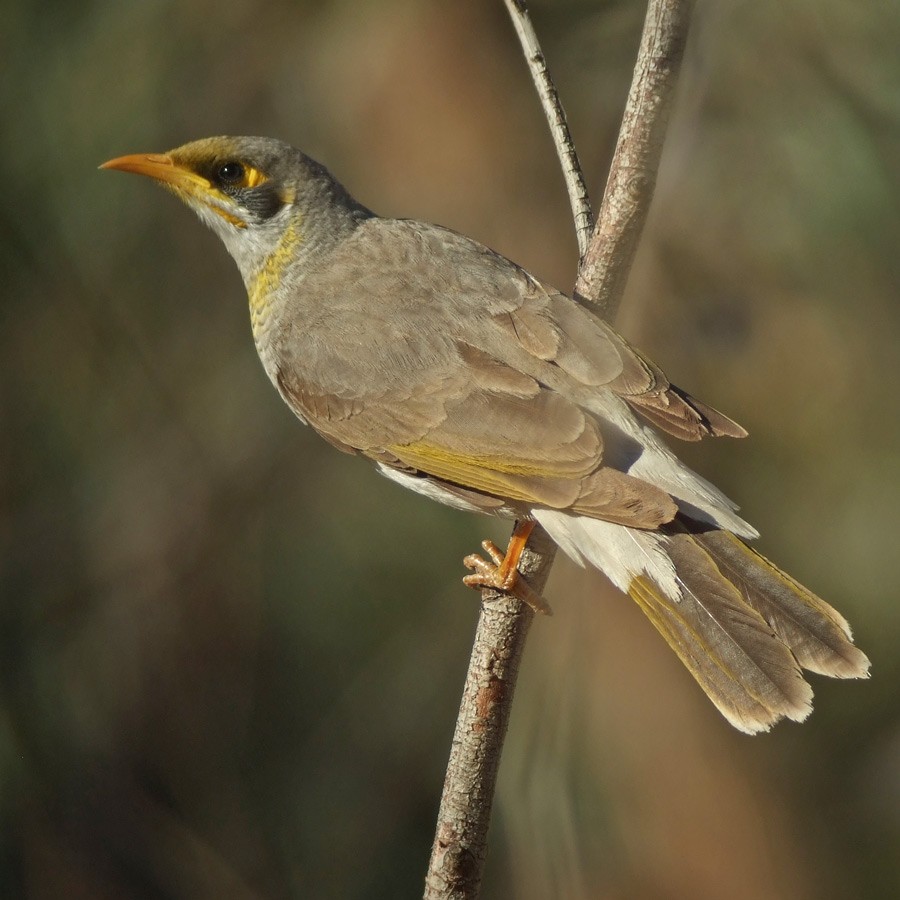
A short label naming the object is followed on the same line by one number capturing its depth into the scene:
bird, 6.13
